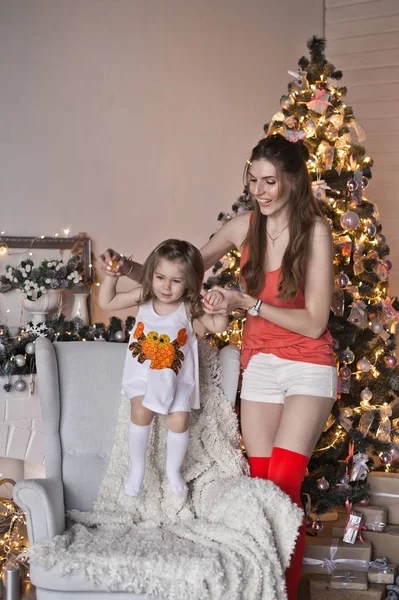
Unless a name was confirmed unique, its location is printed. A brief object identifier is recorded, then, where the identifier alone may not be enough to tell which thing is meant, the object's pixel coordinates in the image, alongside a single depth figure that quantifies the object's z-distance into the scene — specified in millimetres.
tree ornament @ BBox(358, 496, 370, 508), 3163
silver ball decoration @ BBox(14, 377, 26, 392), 3203
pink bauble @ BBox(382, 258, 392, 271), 3219
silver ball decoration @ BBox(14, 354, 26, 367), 3178
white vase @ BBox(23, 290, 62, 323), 3617
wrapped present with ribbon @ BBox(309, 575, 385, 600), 2842
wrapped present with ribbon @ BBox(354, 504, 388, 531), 3131
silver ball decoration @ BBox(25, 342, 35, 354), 3211
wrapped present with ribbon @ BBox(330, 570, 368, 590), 2865
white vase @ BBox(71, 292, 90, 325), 3818
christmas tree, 3100
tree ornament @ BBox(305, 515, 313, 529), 3117
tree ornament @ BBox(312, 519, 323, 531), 3094
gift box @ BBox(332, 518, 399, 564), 3088
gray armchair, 2504
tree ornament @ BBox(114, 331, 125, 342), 3347
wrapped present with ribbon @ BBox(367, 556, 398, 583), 2916
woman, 2236
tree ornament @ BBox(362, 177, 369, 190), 3160
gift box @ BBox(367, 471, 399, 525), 3219
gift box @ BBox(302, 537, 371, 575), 2998
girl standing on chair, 2342
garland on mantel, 3199
